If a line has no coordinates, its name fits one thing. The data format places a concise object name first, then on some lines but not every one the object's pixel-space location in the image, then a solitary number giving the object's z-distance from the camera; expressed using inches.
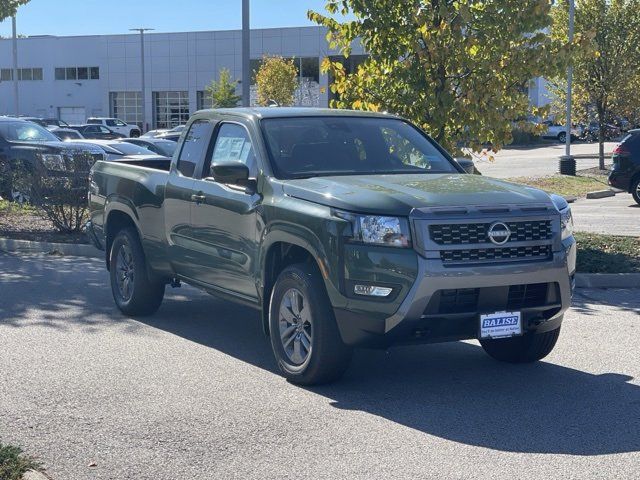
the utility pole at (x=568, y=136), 1178.6
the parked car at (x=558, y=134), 2790.4
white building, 3038.9
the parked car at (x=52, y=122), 2094.2
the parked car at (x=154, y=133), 1849.7
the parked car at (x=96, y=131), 2102.6
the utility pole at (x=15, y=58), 2284.7
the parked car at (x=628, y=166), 866.8
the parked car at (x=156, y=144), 1076.5
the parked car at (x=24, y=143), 813.9
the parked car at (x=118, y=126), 2487.8
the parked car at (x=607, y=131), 1476.6
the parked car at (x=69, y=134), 1439.5
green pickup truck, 265.0
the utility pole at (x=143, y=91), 2876.5
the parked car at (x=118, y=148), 951.6
